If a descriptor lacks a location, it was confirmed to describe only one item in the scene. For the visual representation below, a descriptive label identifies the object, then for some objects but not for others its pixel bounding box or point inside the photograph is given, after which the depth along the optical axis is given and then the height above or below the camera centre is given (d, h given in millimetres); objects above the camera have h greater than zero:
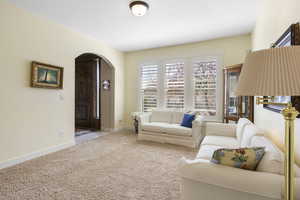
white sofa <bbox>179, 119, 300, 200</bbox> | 1019 -566
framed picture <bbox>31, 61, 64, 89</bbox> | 2840 +449
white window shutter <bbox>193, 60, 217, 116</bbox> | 4184 +365
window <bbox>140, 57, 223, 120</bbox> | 4188 +385
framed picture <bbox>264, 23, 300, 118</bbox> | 1319 +560
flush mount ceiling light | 2479 +1500
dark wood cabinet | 3260 -49
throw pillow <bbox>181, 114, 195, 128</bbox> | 3709 -504
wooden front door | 5484 +134
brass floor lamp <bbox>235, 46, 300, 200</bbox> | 691 +98
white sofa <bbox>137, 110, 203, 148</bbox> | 3576 -730
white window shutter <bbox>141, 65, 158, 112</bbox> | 4930 +395
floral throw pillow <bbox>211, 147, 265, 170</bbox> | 1171 -442
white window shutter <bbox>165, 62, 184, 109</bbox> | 4574 +426
